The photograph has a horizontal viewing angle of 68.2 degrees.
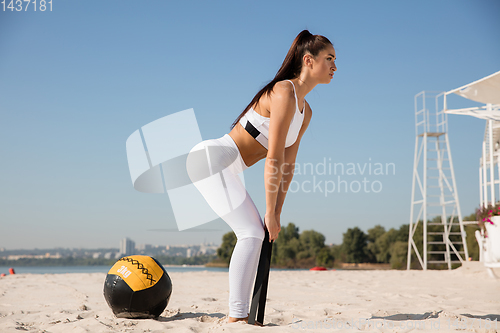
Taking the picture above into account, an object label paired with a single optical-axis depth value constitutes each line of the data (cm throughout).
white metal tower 1495
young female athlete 236
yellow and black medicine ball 298
